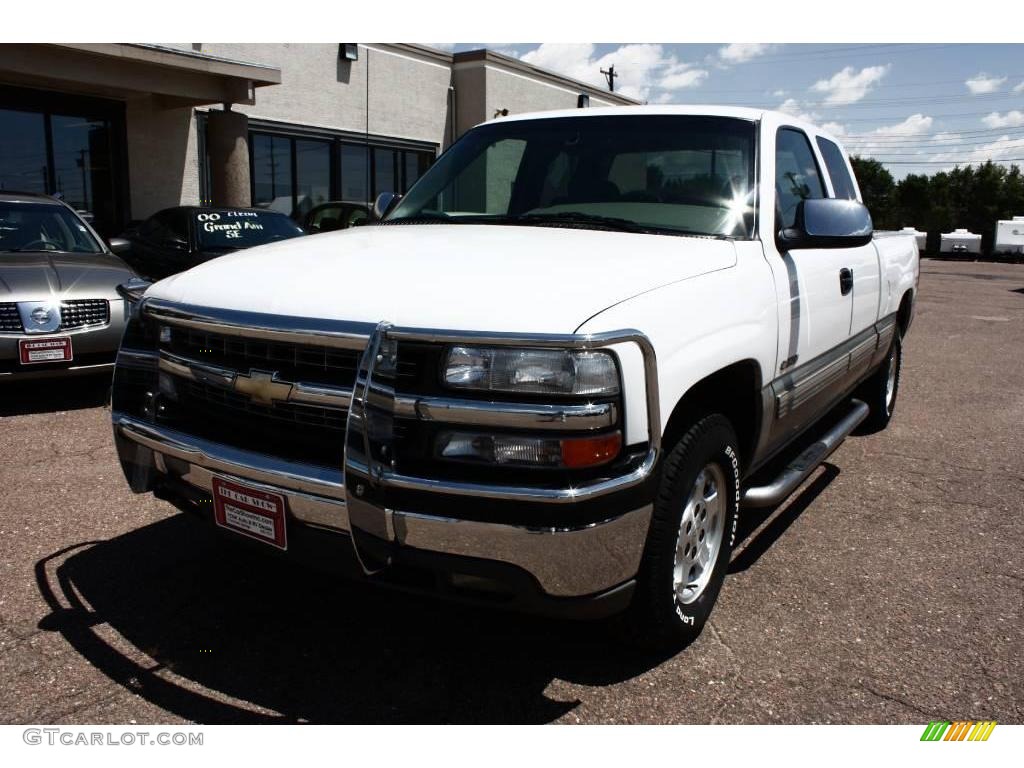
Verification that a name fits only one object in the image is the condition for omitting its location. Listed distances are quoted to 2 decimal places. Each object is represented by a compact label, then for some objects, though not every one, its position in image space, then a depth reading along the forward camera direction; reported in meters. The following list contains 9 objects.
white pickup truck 2.14
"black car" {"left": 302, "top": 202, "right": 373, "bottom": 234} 12.58
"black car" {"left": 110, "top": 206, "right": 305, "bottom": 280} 8.44
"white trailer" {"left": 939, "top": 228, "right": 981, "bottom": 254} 34.75
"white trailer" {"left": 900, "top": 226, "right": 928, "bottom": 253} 38.19
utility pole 46.73
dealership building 12.11
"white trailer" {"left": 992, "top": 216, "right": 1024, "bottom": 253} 33.28
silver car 5.78
